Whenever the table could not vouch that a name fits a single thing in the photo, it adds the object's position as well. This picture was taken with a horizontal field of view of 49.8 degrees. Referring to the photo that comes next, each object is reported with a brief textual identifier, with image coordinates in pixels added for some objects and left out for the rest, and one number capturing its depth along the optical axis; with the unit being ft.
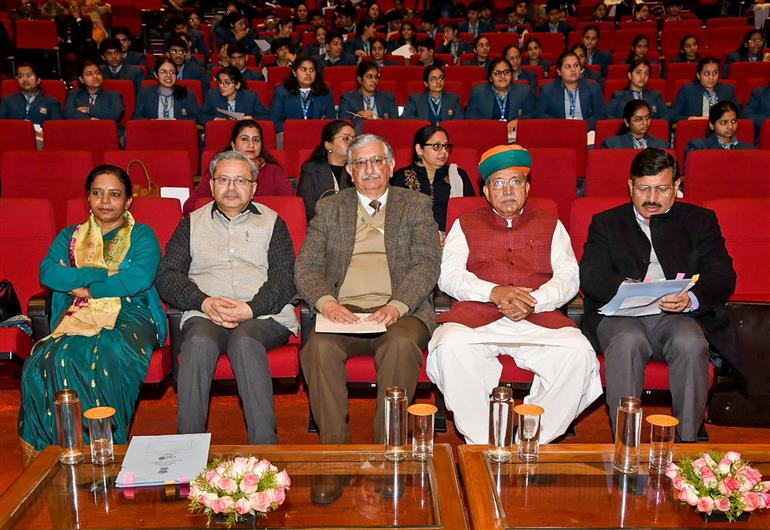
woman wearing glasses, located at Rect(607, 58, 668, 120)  20.81
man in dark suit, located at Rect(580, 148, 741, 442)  9.12
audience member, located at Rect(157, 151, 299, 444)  9.23
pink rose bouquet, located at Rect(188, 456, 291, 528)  5.98
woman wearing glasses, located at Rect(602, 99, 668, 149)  15.93
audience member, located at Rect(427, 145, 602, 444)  9.25
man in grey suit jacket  9.44
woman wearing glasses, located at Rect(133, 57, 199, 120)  21.11
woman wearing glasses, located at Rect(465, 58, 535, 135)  20.83
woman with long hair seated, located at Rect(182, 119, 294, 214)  12.86
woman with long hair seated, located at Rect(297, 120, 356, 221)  13.32
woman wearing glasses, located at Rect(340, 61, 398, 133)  20.77
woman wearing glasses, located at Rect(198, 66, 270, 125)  20.38
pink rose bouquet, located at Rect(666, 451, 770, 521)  6.11
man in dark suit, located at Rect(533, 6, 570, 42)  32.68
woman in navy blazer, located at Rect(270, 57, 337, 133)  20.67
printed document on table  6.69
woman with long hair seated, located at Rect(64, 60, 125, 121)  20.87
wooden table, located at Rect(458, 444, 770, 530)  6.24
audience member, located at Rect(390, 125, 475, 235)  12.88
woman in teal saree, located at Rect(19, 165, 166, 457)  9.25
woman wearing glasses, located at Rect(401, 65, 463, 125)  20.52
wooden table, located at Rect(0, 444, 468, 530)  6.20
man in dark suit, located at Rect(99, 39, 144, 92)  25.43
